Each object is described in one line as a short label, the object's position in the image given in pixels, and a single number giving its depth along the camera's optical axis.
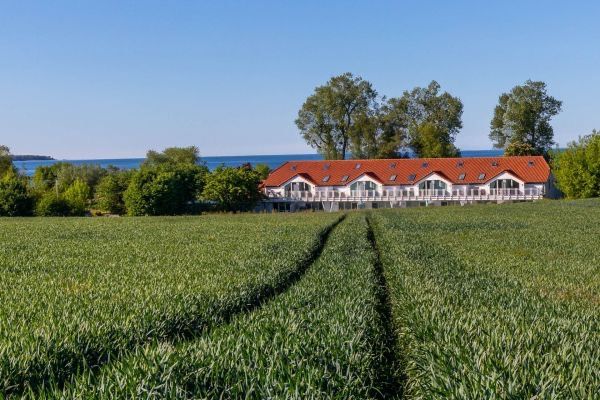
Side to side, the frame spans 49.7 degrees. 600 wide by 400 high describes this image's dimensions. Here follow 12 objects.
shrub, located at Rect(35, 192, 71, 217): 77.62
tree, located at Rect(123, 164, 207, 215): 78.38
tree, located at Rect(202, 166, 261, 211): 80.25
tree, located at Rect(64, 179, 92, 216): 81.38
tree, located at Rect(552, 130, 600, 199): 83.00
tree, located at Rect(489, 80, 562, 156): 104.19
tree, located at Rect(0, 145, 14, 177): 110.18
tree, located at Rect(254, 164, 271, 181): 121.12
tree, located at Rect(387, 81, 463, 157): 104.38
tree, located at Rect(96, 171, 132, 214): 83.75
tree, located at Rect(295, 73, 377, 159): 99.88
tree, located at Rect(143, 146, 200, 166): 137.12
